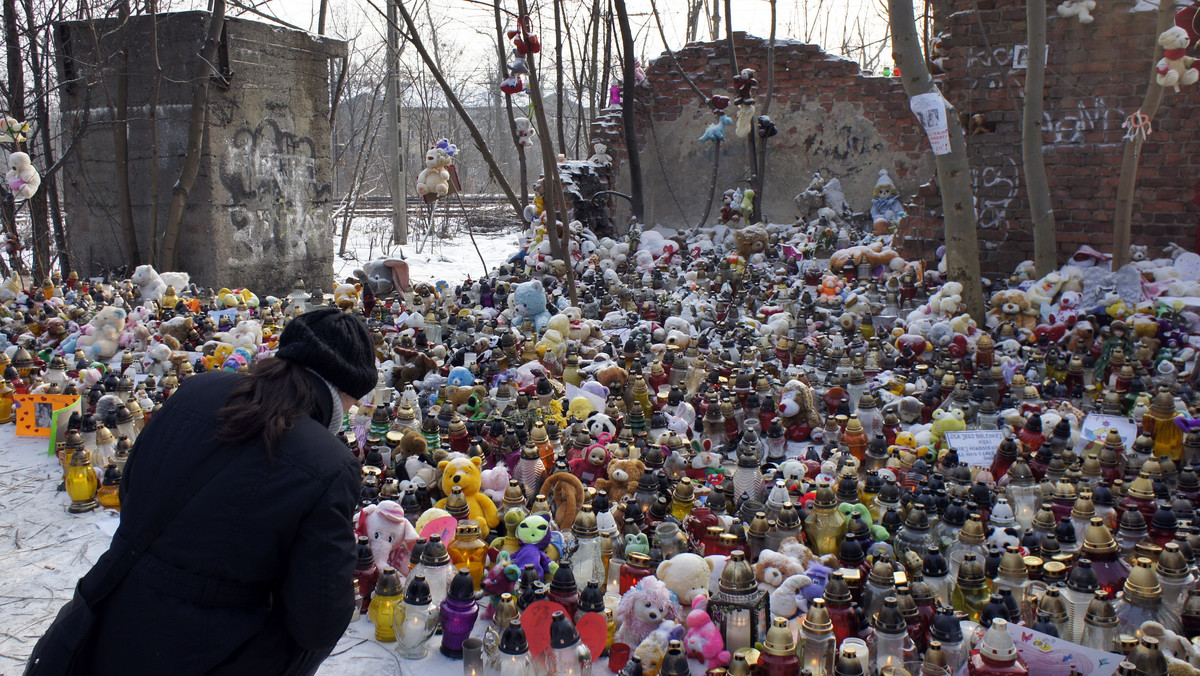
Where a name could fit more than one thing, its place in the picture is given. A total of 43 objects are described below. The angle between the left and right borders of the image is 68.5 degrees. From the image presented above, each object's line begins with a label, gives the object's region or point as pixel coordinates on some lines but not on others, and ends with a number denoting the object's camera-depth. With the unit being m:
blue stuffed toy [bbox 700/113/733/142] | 10.66
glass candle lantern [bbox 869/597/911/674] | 2.41
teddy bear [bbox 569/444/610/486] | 3.68
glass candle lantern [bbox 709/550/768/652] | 2.55
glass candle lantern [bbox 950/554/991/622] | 2.76
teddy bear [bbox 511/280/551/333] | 6.50
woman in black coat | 1.74
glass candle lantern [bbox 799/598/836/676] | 2.38
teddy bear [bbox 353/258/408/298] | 7.84
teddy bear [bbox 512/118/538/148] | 7.66
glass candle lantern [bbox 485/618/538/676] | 2.40
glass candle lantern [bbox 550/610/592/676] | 2.45
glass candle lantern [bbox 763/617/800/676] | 2.29
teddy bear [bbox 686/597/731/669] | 2.52
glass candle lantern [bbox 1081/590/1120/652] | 2.39
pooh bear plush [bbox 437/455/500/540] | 3.30
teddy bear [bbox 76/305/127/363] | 5.82
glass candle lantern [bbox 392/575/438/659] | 2.79
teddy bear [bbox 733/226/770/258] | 9.16
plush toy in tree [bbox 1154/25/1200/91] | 5.80
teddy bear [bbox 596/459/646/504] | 3.57
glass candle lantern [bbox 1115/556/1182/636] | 2.47
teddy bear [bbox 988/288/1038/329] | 6.23
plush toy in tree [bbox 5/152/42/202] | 7.20
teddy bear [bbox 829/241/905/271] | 7.91
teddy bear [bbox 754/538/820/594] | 2.79
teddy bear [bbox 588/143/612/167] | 11.72
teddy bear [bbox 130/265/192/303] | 7.31
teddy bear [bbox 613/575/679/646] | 2.63
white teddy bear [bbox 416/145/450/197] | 8.54
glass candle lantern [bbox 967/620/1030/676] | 2.24
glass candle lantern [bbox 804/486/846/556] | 3.06
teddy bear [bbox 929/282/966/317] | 6.23
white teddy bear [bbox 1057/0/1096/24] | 7.07
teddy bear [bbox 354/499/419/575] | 3.08
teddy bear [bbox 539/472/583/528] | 3.35
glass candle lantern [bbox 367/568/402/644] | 2.88
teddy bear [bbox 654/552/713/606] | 2.74
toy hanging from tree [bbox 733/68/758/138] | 9.99
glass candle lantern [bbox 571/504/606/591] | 3.01
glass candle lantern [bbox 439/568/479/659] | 2.76
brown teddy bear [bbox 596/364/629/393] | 4.96
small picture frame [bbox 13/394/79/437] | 4.95
